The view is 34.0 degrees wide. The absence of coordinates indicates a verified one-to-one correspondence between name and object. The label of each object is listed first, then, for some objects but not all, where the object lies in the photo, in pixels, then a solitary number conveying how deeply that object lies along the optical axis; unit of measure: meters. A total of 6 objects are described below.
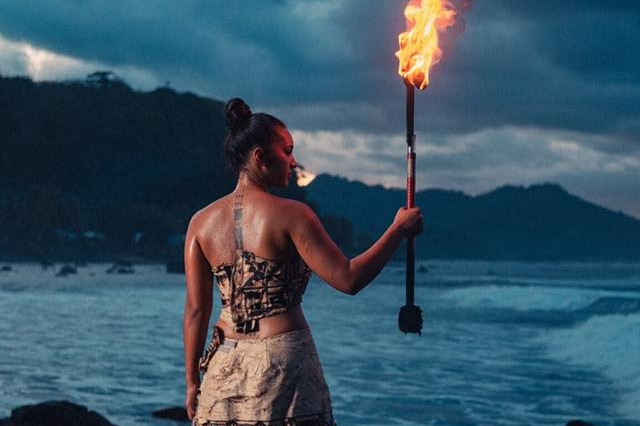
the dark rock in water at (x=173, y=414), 10.69
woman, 3.34
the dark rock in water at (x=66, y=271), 57.36
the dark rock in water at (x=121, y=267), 66.50
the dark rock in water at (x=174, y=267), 74.50
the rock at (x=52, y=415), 8.78
